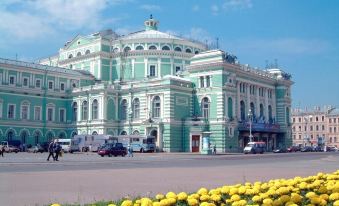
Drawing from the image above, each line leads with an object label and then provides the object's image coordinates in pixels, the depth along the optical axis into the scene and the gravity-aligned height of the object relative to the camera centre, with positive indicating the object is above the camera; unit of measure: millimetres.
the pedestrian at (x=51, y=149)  34781 -1035
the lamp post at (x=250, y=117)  69012 +3141
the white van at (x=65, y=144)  63059 -1150
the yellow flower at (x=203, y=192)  7682 -996
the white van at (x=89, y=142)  63312 -852
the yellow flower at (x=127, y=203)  6398 -995
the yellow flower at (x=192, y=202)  6719 -1024
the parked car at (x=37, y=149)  63781 -1971
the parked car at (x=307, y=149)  85500 -2531
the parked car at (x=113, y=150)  47281 -1528
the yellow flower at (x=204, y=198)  7088 -1014
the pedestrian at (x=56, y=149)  34406 -1034
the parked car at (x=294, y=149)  78375 -2303
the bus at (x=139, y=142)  62875 -844
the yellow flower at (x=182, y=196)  7204 -1008
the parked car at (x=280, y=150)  73944 -2425
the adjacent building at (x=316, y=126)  124625 +3022
